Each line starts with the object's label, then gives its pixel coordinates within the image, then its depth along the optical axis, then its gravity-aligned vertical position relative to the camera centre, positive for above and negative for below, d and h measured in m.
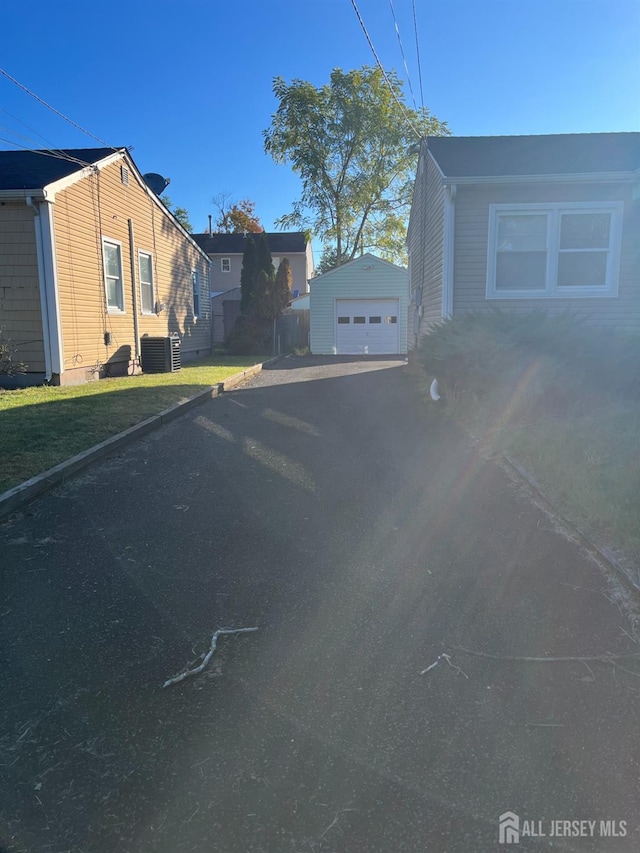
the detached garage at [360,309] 24.12 +0.68
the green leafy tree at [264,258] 24.95 +2.80
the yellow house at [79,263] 11.38 +1.33
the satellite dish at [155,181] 19.73 +4.69
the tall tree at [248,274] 24.70 +2.11
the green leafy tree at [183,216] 58.56 +10.69
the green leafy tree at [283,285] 24.48 +1.67
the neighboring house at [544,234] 11.09 +1.74
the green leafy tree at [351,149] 35.53 +10.65
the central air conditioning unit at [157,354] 15.58 -0.74
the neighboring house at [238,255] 39.59 +4.61
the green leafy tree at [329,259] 39.24 +4.69
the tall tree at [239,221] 55.75 +9.69
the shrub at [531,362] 7.67 -0.48
